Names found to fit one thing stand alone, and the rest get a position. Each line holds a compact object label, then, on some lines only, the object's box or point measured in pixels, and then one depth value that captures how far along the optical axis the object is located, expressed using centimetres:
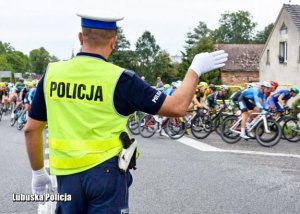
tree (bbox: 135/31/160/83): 8656
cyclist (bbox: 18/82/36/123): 1693
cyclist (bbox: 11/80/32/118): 1888
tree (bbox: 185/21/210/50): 7932
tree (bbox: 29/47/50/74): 15562
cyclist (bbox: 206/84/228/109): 1683
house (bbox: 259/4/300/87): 3756
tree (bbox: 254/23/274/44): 10456
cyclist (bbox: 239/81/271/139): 1319
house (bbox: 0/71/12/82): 6905
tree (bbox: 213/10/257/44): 10831
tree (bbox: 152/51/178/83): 8400
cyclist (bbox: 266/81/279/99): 1438
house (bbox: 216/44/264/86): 5841
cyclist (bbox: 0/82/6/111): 2398
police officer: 267
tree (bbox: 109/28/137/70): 8756
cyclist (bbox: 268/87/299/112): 1459
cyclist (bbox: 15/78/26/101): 2322
